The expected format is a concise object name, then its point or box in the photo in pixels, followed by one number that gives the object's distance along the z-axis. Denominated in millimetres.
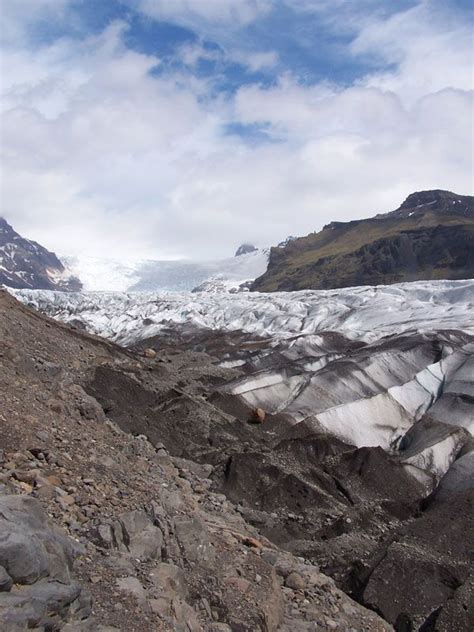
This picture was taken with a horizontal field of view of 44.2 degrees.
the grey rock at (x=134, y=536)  9257
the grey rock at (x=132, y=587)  7992
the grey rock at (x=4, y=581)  6522
